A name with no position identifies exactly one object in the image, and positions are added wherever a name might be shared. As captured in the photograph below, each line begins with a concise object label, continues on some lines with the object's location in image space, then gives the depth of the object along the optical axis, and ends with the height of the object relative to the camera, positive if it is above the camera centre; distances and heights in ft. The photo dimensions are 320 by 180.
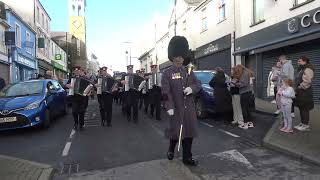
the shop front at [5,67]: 45.46 +4.38
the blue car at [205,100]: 23.41 -1.07
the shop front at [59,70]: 84.39 +7.70
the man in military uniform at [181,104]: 12.80 -0.79
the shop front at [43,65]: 69.49 +7.37
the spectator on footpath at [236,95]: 20.93 -0.53
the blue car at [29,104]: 20.65 -1.27
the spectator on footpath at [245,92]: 20.85 -0.27
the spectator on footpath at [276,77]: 22.67 +1.16
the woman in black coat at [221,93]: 22.28 -0.37
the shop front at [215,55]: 45.31 +7.10
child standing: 18.00 -0.99
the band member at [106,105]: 23.26 -1.50
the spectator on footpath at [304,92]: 17.74 -0.25
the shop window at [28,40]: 57.64 +12.08
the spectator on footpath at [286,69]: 21.53 +1.76
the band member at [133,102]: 24.53 -1.28
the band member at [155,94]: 25.17 -0.49
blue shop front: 49.82 +9.15
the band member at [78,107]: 22.07 -1.59
